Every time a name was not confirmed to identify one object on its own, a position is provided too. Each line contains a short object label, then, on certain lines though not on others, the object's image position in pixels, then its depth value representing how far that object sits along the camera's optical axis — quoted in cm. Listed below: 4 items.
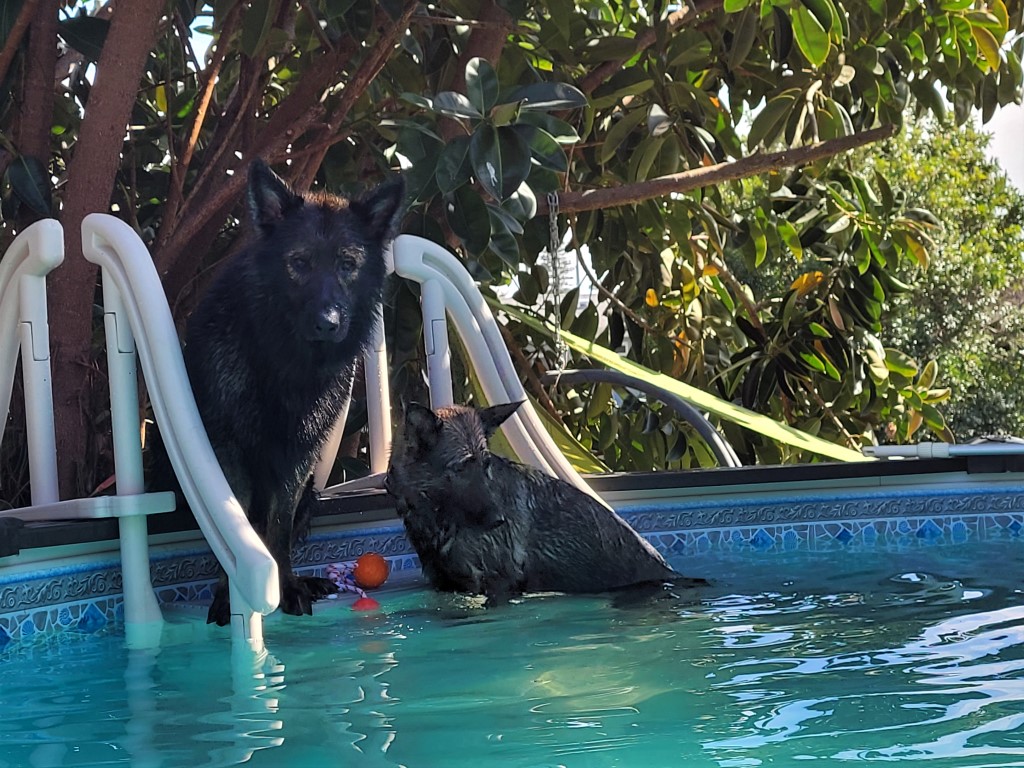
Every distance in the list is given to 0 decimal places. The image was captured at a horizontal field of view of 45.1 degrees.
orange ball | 473
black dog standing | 404
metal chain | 598
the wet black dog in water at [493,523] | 438
